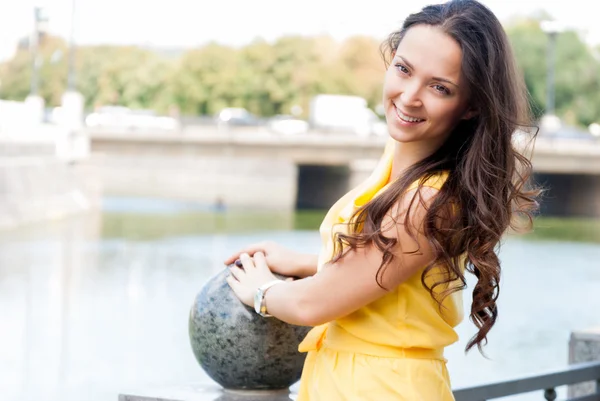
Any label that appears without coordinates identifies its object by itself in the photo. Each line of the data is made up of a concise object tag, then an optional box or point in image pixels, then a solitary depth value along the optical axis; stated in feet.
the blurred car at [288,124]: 170.71
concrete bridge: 134.62
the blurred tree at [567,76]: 235.20
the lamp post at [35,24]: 139.85
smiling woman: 7.63
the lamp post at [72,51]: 150.30
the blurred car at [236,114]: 192.99
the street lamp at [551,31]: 150.14
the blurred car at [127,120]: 170.85
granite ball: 10.59
